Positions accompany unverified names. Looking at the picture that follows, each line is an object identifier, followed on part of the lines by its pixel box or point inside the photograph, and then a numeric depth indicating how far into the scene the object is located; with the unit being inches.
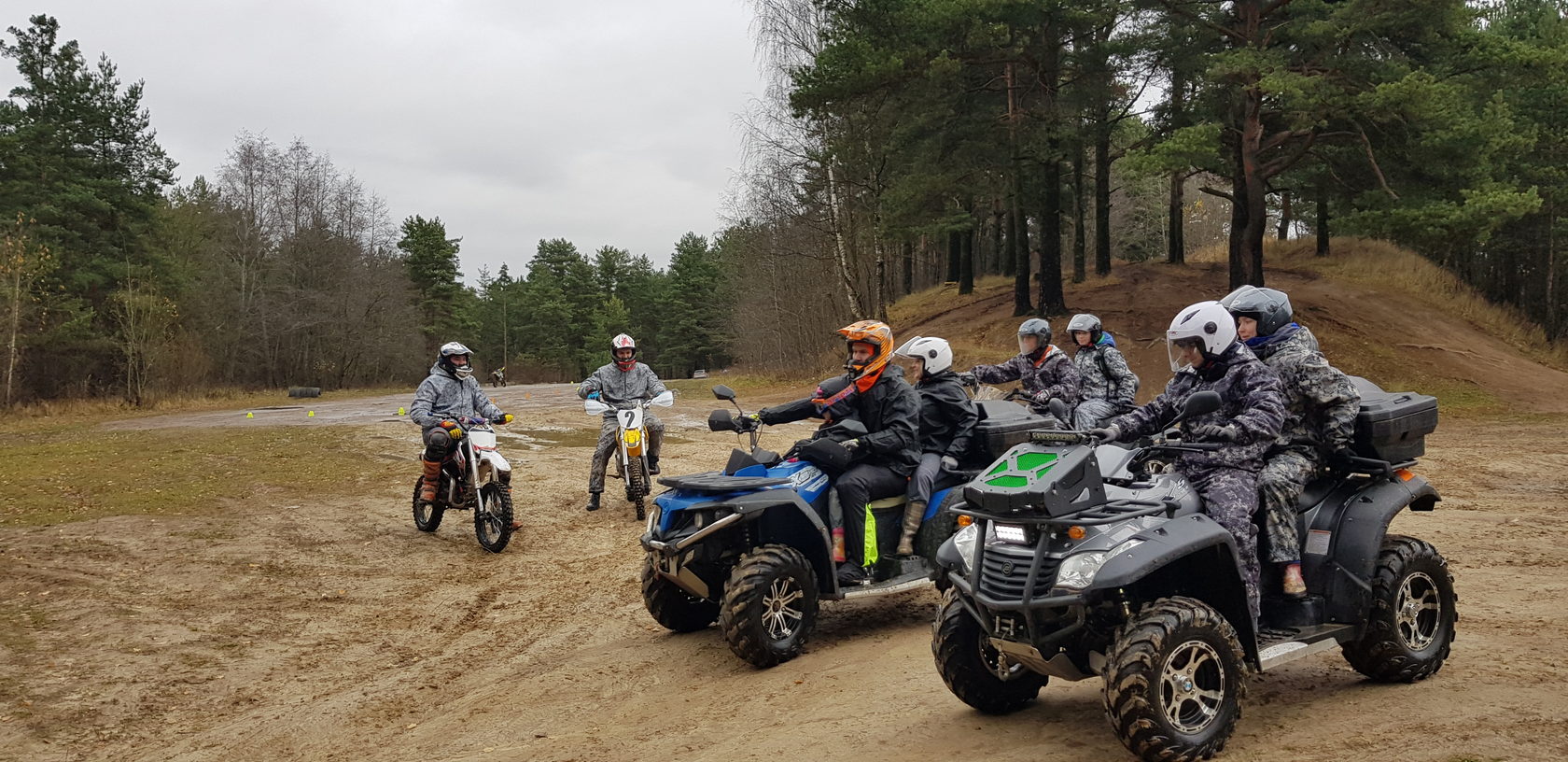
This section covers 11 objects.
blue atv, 253.0
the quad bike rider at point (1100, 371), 386.0
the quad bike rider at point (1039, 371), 384.5
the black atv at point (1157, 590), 164.6
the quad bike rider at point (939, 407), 294.4
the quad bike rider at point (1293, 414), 194.1
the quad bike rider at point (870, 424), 273.6
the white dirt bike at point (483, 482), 428.1
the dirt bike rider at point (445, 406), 432.8
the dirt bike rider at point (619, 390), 497.7
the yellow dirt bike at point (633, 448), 492.4
